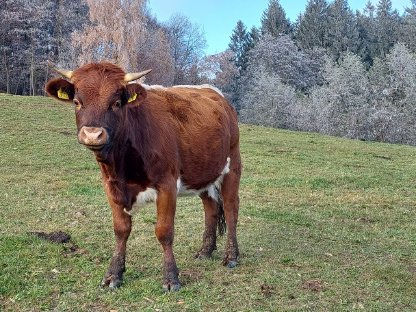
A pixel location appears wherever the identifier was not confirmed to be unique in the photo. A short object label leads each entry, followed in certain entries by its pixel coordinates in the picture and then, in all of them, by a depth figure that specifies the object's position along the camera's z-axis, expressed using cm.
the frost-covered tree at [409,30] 6638
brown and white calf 538
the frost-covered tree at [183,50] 6150
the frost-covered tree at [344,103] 4044
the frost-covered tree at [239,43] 7812
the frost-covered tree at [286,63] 6216
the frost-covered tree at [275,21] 8012
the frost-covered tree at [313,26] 7569
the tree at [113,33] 3622
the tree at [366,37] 7150
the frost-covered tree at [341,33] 7238
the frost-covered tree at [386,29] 7124
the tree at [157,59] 4825
